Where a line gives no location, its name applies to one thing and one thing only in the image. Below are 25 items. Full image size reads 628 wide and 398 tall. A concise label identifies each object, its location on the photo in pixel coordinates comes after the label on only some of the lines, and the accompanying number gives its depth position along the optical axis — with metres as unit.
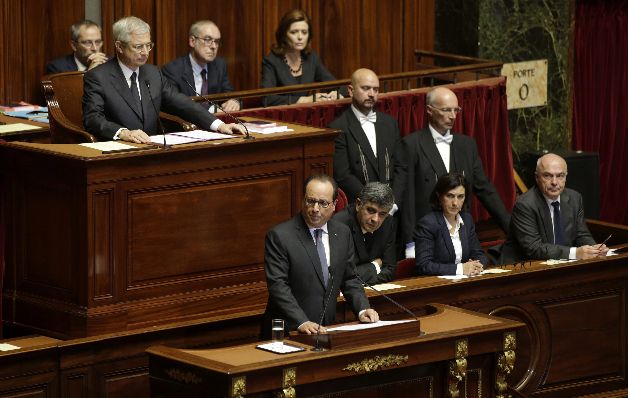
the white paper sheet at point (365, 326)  13.30
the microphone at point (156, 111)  14.87
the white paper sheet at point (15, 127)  16.34
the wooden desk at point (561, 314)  16.25
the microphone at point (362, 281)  13.83
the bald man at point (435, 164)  18.00
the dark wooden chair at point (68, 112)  14.98
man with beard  17.98
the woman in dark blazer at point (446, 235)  16.08
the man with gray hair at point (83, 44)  18.64
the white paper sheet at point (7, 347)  13.81
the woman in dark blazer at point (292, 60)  19.50
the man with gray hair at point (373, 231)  15.35
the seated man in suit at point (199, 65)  18.94
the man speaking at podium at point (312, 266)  13.56
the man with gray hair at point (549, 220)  16.97
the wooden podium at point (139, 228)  14.19
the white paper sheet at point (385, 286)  15.53
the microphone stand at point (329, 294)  13.91
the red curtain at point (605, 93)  24.55
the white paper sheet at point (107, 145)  14.23
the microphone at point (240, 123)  15.05
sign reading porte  23.08
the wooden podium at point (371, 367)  12.62
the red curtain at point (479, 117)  19.62
